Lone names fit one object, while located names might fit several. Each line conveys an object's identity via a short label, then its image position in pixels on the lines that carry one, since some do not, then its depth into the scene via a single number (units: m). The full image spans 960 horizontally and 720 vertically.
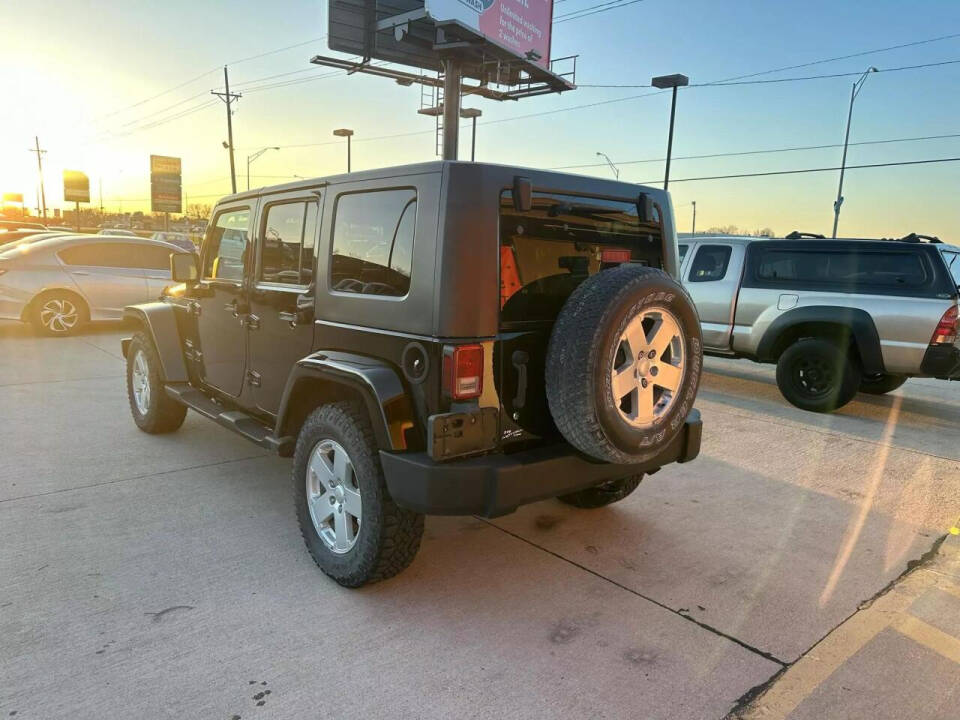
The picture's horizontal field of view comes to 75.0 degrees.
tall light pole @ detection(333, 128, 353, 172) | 39.94
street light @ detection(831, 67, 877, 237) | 29.85
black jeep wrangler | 2.57
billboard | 22.59
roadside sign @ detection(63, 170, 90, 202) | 60.28
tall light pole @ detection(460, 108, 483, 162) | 30.52
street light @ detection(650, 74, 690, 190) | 24.08
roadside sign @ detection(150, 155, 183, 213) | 54.91
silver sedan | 9.80
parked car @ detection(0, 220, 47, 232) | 18.73
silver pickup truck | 6.15
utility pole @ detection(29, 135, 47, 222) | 81.38
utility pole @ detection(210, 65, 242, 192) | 39.48
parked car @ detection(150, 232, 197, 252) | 26.74
